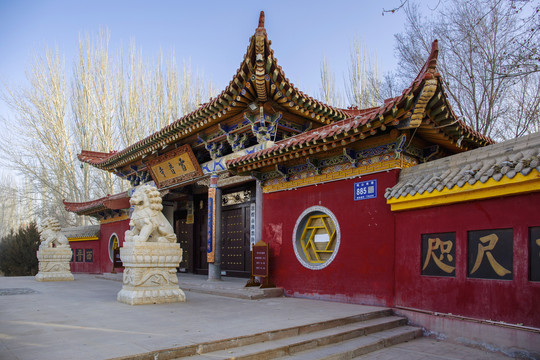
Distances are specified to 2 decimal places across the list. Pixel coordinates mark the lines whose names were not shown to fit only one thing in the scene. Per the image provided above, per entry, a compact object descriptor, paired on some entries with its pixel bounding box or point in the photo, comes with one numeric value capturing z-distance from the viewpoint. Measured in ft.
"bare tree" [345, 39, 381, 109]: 61.87
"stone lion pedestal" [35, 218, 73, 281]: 34.76
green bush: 55.72
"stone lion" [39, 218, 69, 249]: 35.62
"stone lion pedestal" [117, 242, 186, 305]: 19.48
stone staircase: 11.43
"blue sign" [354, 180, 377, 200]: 19.45
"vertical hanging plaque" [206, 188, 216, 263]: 29.63
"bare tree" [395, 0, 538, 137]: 36.37
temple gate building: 14.03
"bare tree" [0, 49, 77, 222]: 68.33
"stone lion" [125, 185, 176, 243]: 20.48
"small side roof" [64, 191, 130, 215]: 43.73
